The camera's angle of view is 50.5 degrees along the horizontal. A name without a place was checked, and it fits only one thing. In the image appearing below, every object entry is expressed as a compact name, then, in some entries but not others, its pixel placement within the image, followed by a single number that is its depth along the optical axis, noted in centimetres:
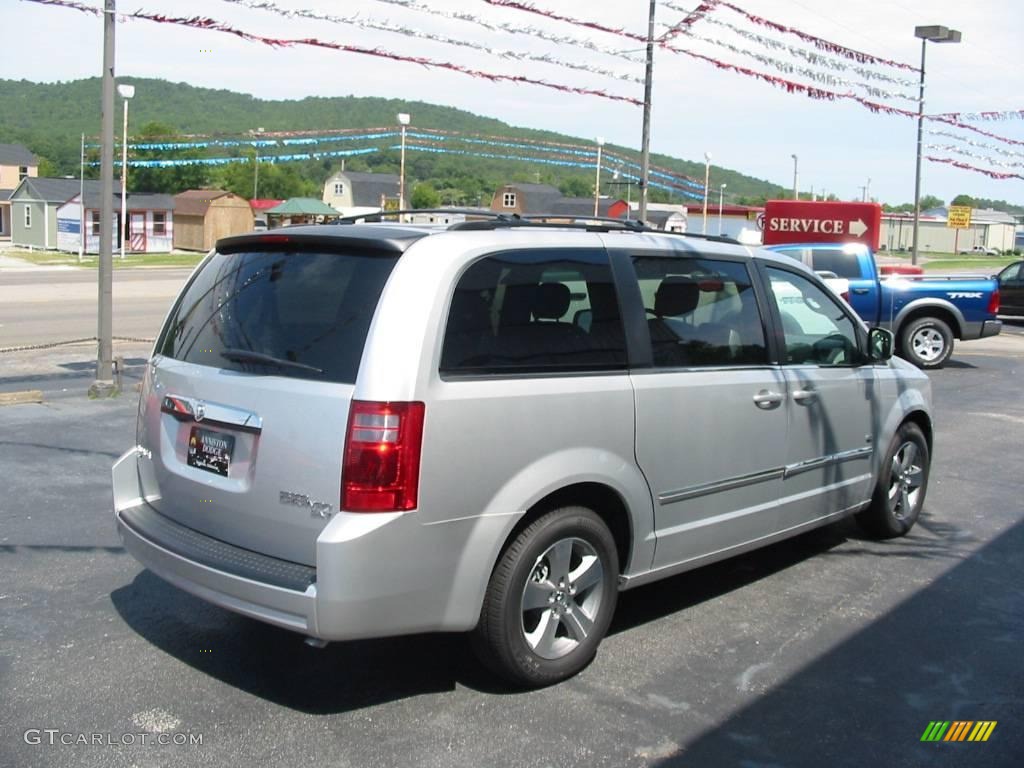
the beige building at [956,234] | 10012
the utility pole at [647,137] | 1473
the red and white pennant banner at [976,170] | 2677
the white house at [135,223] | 5356
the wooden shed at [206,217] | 5847
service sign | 2792
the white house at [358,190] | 8038
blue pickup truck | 1677
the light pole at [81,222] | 4963
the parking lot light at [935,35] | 2253
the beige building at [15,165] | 8562
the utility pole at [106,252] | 1038
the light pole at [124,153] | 3093
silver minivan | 383
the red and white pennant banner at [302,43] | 984
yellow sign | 4066
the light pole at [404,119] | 2442
